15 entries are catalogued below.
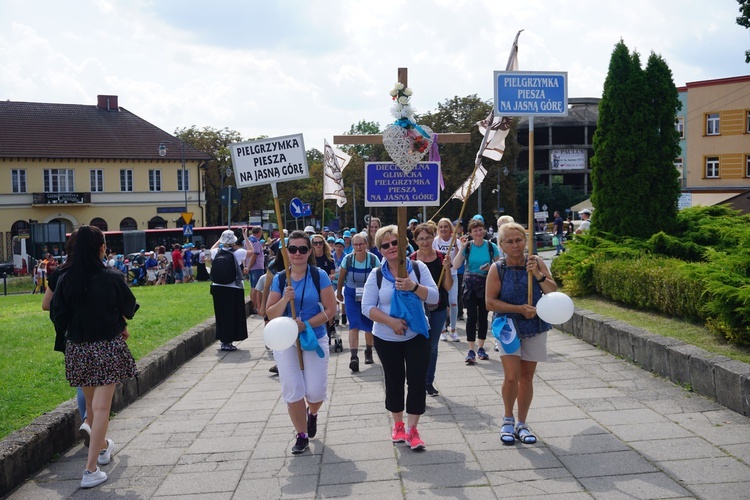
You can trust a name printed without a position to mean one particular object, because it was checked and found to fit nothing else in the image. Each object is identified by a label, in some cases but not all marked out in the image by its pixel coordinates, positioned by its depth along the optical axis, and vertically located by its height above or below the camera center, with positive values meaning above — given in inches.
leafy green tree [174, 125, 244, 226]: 2677.2 +224.4
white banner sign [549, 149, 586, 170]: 3597.4 +236.5
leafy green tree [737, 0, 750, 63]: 872.3 +213.6
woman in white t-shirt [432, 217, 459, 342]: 459.8 -20.8
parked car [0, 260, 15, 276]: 1772.9 -110.7
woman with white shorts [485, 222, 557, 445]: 245.0 -33.3
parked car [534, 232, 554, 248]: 1838.1 -68.7
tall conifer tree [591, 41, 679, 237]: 590.6 +47.2
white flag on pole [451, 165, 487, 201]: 307.4 +13.1
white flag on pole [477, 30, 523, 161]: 362.0 +33.7
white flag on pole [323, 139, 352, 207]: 612.6 +30.9
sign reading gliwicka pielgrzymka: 277.6 +9.7
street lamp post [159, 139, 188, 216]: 2405.3 +180.9
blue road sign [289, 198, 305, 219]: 890.8 +5.9
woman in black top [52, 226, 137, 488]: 228.2 -30.0
